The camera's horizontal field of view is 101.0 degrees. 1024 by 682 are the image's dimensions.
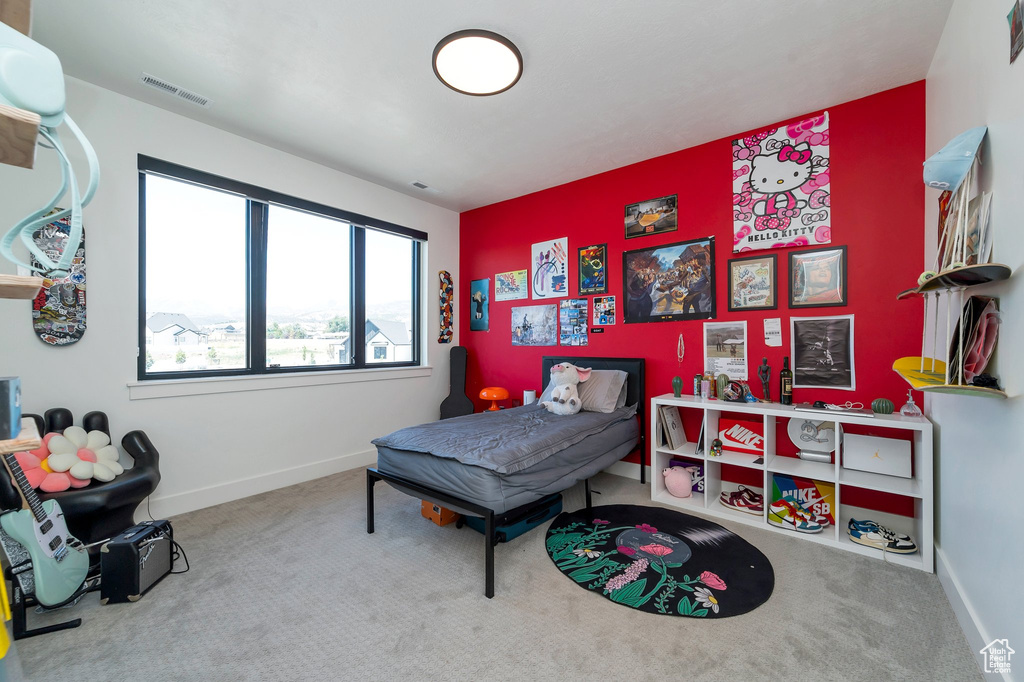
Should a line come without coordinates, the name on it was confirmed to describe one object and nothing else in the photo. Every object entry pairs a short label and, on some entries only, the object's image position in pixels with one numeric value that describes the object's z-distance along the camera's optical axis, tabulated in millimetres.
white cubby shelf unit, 2234
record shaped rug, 1969
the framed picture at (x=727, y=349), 3188
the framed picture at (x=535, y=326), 4336
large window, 3010
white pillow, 3455
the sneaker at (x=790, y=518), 2580
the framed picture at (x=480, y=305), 4895
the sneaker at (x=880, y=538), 2304
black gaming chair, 2127
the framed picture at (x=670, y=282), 3357
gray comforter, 2299
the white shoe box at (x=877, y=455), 2438
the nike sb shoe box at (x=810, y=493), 2689
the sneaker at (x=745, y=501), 2840
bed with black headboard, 2191
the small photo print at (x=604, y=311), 3922
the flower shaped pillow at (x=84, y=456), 2221
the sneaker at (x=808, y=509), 2615
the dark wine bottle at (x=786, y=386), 2873
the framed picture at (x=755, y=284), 3062
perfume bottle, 2420
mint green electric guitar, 1795
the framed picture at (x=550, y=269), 4234
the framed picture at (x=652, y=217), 3543
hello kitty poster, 2902
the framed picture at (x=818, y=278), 2836
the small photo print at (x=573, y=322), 4121
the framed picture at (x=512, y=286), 4555
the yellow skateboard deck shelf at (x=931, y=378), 1399
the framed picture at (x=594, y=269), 3963
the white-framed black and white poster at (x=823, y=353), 2803
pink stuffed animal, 3100
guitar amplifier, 1972
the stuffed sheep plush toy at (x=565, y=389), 3371
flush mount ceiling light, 2193
